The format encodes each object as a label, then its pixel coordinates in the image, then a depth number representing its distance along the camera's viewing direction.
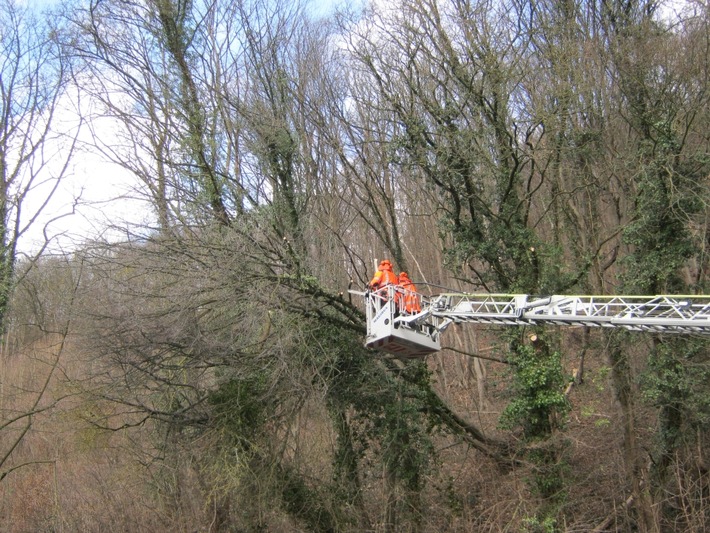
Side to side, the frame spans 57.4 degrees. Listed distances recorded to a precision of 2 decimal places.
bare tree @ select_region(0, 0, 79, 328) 17.58
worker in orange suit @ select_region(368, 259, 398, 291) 10.20
